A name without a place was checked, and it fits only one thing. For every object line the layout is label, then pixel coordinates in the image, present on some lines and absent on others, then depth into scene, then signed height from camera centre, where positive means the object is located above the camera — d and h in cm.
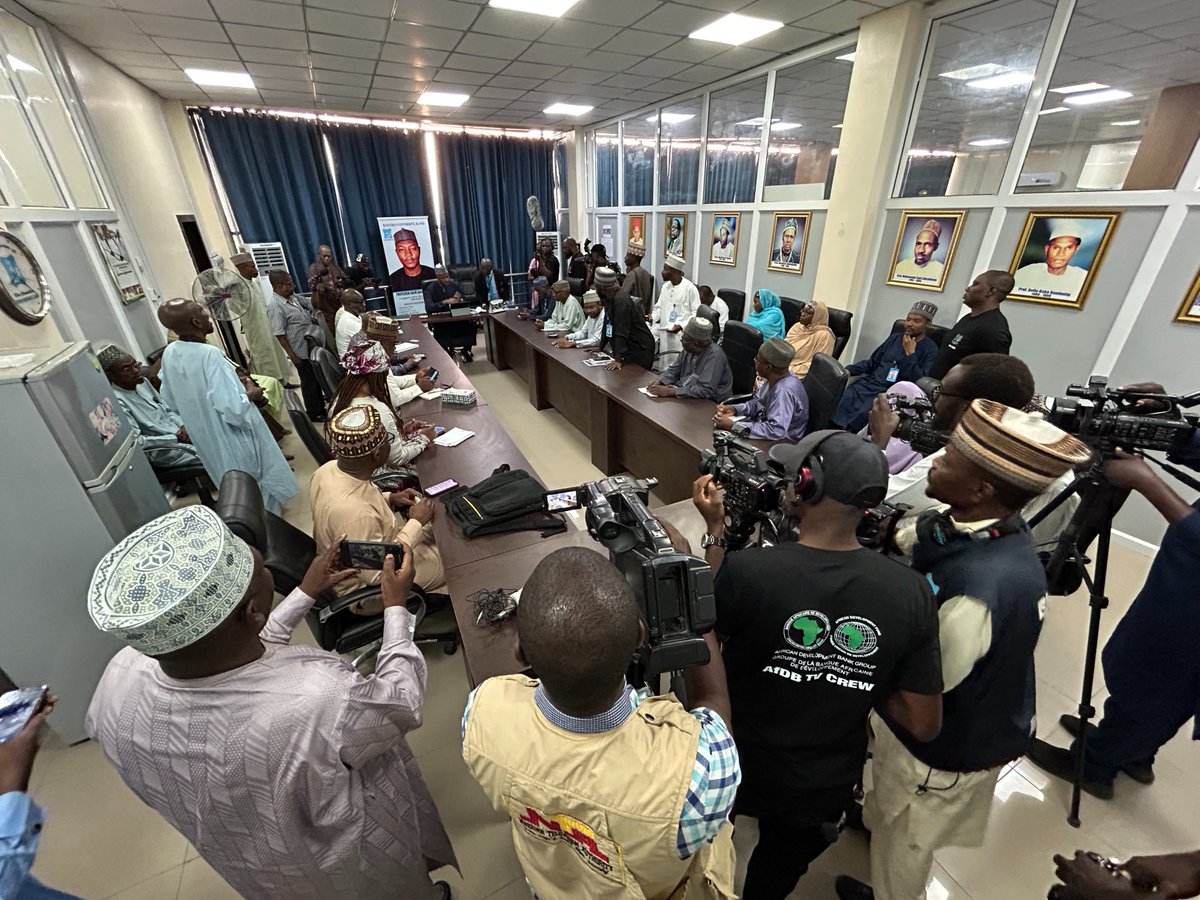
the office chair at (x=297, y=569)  147 -113
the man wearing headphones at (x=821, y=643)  92 -77
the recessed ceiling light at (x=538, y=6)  346 +144
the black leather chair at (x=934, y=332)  371 -79
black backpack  200 -112
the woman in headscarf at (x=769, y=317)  483 -89
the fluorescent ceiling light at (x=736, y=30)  388 +148
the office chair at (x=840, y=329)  430 -89
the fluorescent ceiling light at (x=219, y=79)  493 +140
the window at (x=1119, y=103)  271 +66
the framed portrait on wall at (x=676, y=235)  667 -18
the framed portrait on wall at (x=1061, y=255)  302 -21
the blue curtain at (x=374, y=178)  753 +65
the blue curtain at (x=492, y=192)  841 +50
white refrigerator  169 -101
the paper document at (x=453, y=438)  285 -119
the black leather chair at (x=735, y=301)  564 -86
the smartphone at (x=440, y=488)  233 -119
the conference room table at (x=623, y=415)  309 -140
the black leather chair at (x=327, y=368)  339 -96
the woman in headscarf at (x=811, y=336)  414 -91
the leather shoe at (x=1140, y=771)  181 -191
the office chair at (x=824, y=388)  279 -89
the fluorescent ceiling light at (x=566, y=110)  679 +148
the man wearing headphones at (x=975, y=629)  99 -78
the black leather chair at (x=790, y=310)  490 -83
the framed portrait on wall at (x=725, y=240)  587 -21
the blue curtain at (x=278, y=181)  673 +55
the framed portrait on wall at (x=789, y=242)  499 -20
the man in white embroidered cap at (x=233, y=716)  79 -84
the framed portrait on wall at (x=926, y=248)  377 -20
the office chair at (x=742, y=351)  384 -96
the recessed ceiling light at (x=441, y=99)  605 +145
